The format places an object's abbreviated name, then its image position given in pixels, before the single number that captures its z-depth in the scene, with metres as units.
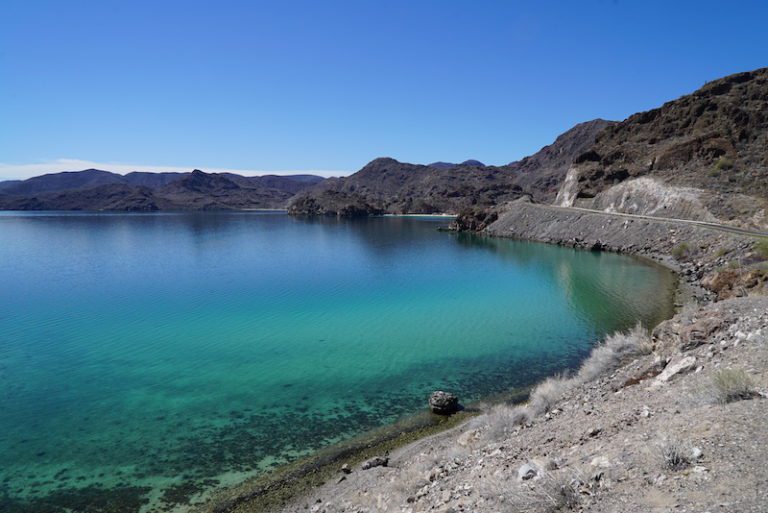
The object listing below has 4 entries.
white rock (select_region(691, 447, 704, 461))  5.78
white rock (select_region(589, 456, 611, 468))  6.38
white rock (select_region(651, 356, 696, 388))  10.24
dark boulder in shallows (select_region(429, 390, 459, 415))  14.18
